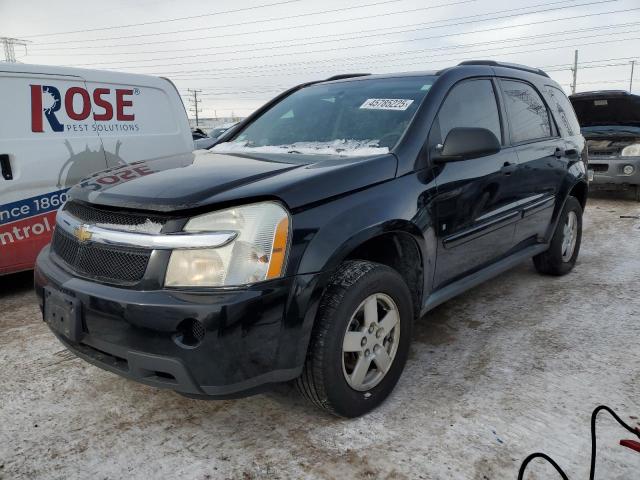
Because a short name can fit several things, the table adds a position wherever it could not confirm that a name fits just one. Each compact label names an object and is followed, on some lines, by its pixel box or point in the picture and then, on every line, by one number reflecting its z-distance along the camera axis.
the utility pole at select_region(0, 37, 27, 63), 60.01
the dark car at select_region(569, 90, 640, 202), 7.97
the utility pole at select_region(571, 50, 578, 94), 53.20
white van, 3.94
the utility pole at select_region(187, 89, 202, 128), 74.91
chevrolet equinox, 1.93
